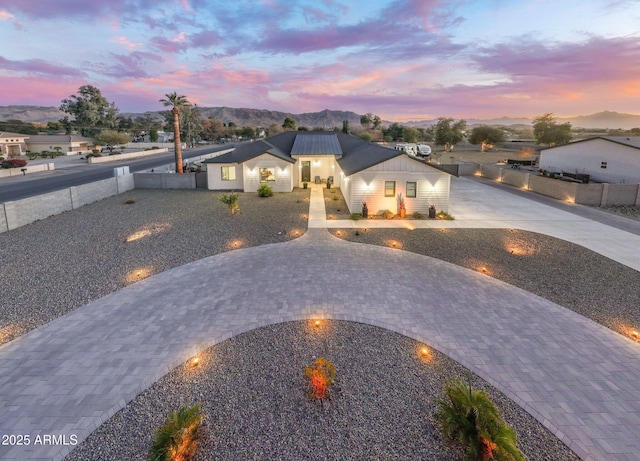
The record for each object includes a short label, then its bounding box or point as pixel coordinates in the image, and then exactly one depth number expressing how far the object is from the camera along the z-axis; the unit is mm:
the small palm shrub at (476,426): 4578
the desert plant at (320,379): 5984
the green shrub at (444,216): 19391
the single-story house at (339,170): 19906
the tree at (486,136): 75000
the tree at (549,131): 60184
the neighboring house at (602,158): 25875
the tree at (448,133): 71500
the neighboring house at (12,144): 52406
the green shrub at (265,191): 26406
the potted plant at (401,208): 19922
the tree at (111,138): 60219
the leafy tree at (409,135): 91500
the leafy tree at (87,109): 73688
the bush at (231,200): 20016
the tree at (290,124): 92988
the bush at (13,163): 39750
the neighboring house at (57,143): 61062
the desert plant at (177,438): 4586
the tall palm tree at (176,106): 33469
